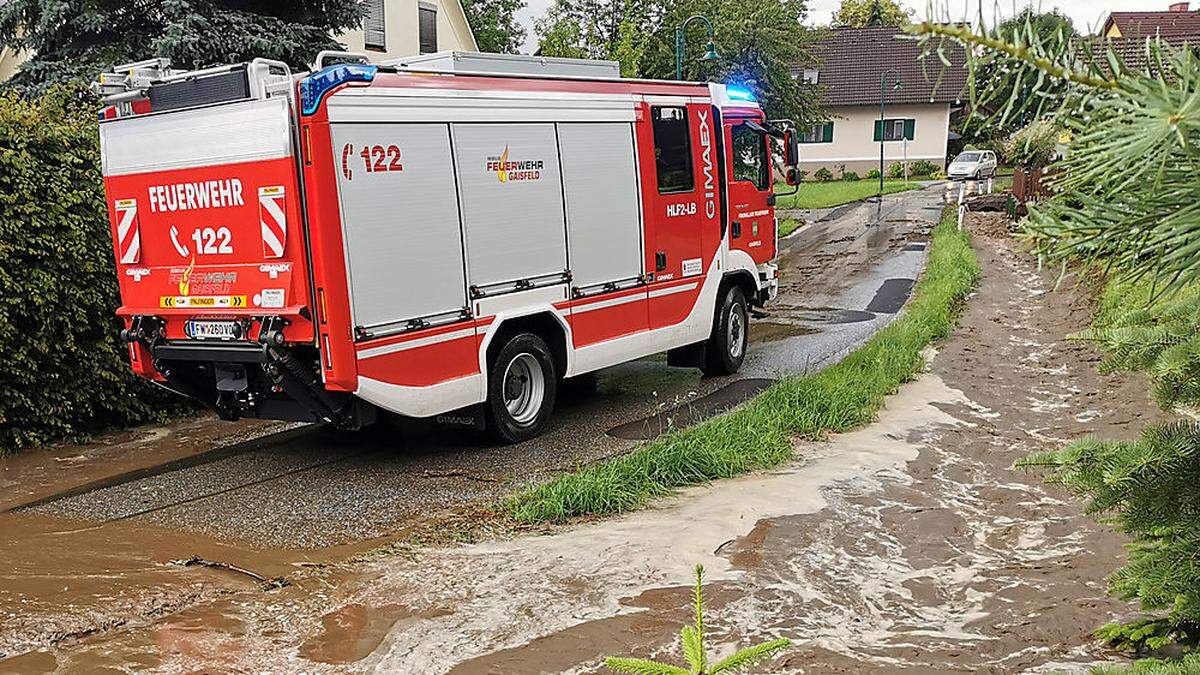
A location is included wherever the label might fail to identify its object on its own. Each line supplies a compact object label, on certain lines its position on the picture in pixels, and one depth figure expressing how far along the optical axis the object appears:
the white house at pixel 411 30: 26.88
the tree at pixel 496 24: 46.03
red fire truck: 7.46
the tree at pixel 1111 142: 1.32
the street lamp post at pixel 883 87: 36.75
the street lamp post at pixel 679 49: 19.18
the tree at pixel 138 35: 13.02
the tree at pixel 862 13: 78.69
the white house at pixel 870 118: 55.09
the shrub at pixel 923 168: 54.97
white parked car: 44.75
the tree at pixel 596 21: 28.81
